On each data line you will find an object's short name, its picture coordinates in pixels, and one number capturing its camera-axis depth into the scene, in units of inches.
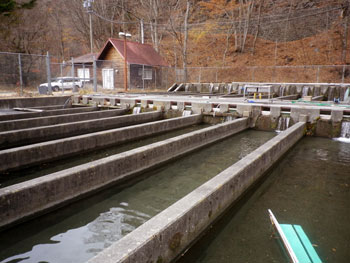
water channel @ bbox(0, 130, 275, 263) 157.8
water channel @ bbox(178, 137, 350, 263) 156.3
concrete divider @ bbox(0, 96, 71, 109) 621.2
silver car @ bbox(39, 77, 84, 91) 1207.6
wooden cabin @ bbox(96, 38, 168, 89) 1206.9
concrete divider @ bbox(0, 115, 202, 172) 273.3
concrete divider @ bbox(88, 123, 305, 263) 113.7
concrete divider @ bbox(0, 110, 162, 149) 363.5
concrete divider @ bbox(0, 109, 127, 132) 437.4
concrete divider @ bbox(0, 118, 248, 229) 175.5
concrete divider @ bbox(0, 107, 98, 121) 492.9
